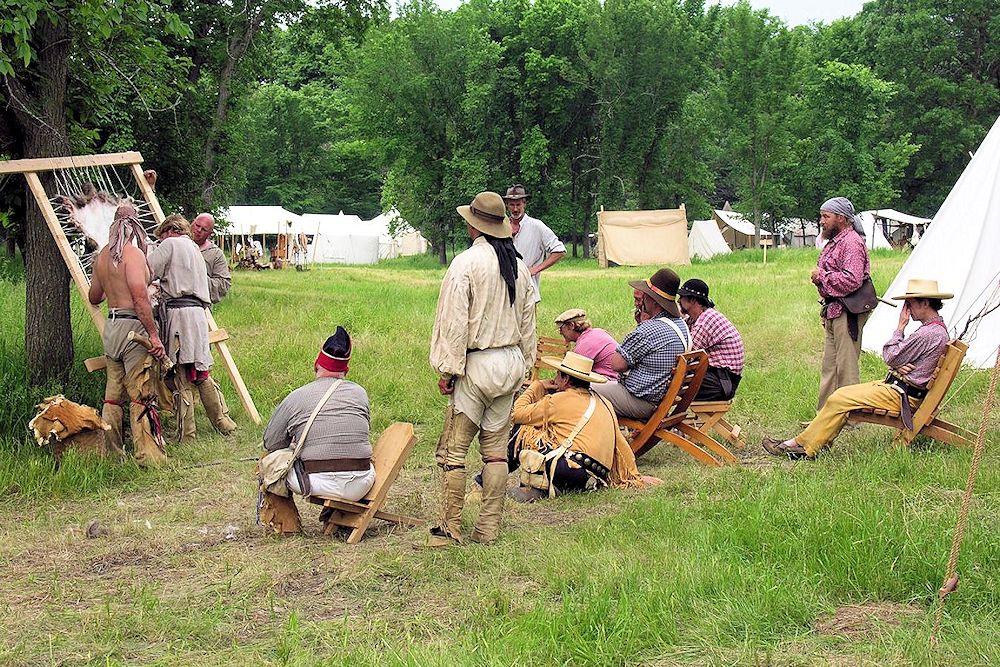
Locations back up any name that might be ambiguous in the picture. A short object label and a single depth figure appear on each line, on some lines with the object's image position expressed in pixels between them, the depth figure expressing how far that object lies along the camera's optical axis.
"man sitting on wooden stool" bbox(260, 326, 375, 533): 5.36
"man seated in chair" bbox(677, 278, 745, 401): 7.20
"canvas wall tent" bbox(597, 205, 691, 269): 32.62
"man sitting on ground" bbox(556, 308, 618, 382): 7.34
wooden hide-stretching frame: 7.59
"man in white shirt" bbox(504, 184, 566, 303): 8.45
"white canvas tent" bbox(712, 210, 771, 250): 48.63
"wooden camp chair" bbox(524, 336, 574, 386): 7.99
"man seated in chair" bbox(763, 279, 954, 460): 6.54
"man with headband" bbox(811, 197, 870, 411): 7.49
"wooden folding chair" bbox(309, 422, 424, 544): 5.45
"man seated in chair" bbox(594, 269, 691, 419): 6.85
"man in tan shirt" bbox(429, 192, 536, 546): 5.27
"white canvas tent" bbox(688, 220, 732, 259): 39.78
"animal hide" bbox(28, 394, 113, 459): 6.97
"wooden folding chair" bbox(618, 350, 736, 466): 6.68
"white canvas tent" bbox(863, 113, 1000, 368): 9.72
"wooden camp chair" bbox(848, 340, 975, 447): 6.29
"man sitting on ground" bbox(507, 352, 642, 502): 6.15
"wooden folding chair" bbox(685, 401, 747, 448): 7.16
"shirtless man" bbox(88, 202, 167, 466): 7.21
